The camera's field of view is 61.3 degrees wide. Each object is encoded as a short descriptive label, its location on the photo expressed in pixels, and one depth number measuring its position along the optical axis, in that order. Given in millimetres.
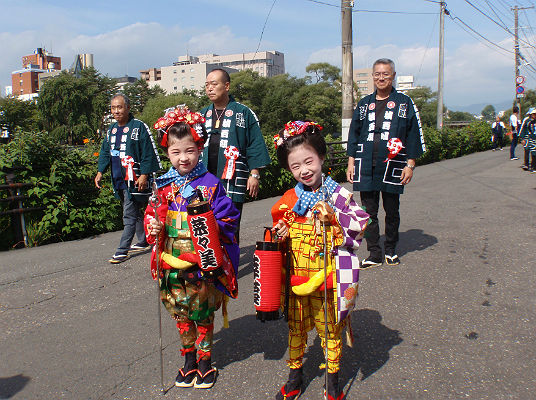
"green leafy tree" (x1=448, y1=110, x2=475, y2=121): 135050
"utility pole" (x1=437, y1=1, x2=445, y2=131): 25305
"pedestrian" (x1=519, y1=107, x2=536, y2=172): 12125
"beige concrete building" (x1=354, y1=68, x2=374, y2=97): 153838
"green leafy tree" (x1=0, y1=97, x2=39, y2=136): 47675
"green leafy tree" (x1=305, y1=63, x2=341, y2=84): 68938
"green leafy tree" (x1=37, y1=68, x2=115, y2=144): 54688
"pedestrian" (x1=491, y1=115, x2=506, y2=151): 24666
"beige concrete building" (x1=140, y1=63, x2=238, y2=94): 122738
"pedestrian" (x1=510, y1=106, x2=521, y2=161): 19031
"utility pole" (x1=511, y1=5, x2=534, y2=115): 37906
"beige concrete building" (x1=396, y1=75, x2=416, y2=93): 174750
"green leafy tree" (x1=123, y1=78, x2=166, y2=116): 71281
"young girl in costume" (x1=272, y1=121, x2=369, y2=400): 2508
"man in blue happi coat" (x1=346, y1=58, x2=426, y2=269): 5008
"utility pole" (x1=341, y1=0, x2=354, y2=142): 11586
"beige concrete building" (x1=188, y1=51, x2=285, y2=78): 145750
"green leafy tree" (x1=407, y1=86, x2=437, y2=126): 90281
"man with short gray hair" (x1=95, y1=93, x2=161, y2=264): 5766
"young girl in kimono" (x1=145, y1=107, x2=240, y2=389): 2775
